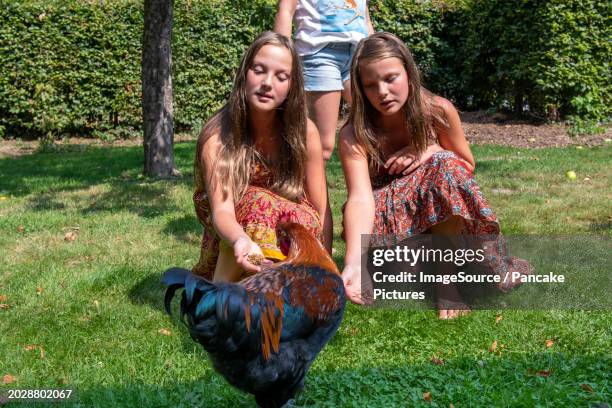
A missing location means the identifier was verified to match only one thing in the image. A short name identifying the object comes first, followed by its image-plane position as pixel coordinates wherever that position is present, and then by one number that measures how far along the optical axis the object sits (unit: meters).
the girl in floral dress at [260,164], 2.93
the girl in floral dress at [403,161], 3.31
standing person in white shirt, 4.06
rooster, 2.09
